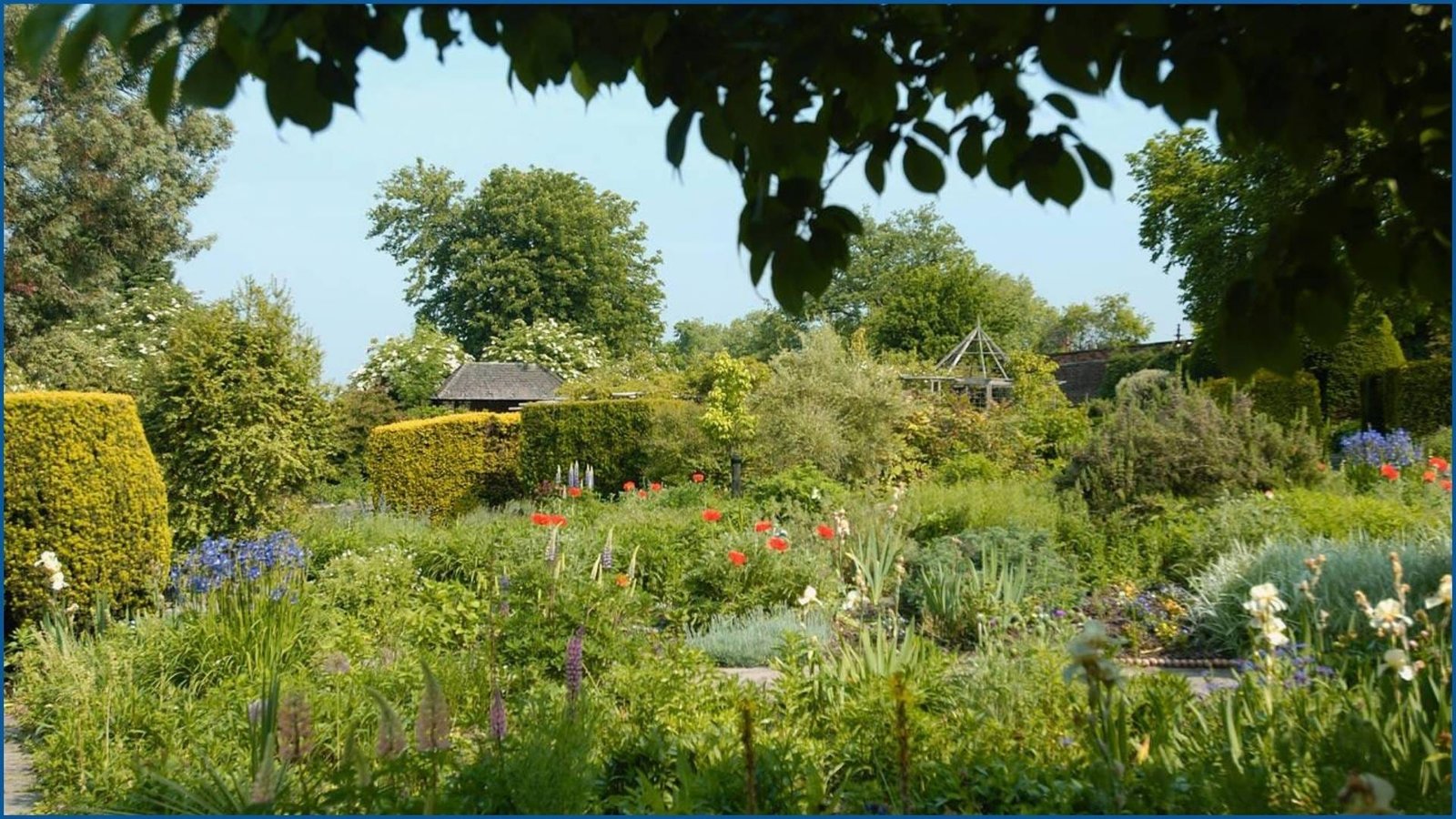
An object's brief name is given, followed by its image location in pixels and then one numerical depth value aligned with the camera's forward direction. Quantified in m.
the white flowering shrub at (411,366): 25.19
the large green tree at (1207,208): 17.00
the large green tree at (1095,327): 45.44
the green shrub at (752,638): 5.28
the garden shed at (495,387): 26.30
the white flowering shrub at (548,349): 31.83
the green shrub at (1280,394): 14.48
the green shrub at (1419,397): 14.12
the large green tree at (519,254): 34.84
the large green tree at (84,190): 18.81
